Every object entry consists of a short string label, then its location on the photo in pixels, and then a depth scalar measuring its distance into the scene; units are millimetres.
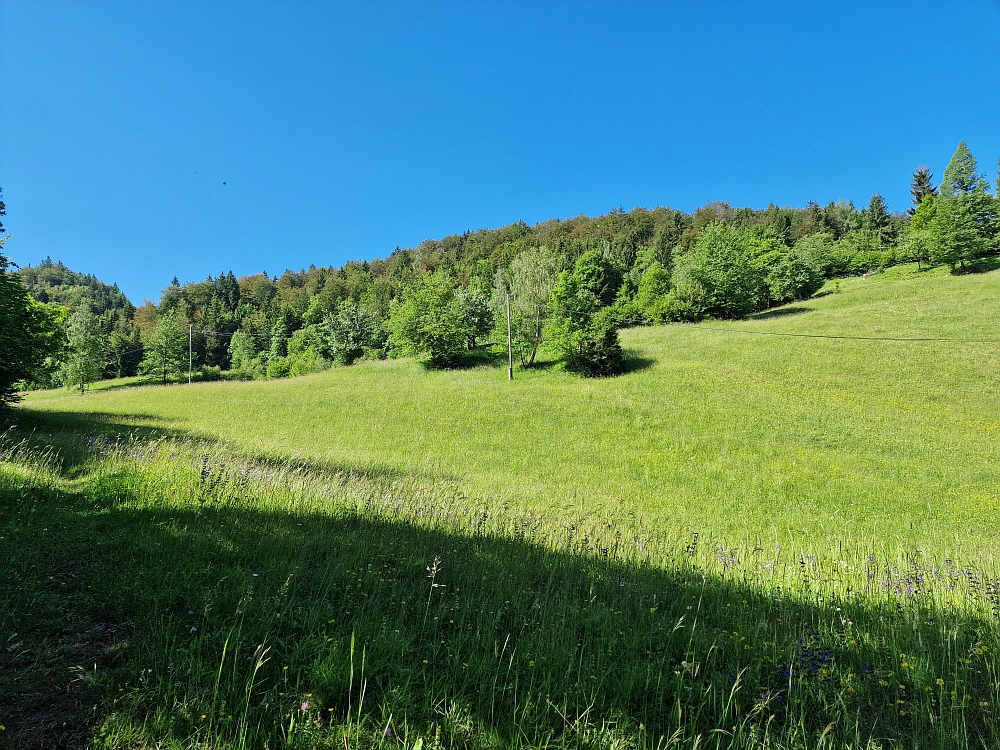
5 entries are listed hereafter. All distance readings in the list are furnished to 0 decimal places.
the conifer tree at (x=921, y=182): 90750
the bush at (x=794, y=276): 57000
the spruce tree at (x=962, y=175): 56459
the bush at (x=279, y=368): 76125
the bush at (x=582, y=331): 34219
